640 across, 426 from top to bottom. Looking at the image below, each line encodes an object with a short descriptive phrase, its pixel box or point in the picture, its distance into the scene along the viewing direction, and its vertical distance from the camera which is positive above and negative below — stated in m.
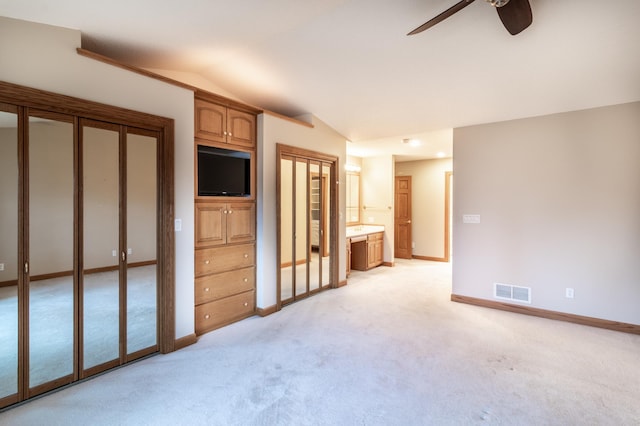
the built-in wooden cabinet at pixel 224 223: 3.29 -0.14
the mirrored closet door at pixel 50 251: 2.18 -0.30
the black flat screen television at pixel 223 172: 3.36 +0.43
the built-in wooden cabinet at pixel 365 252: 6.38 -0.89
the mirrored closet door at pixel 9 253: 2.06 -0.29
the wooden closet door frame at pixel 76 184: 2.12 +0.23
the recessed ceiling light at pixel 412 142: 5.43 +1.21
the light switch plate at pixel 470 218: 4.29 -0.12
